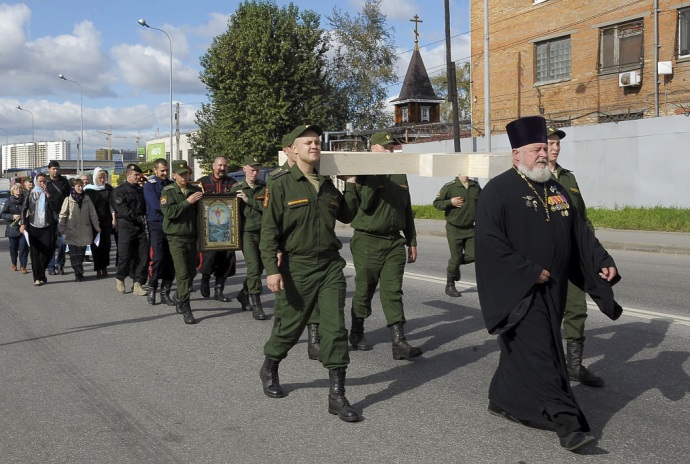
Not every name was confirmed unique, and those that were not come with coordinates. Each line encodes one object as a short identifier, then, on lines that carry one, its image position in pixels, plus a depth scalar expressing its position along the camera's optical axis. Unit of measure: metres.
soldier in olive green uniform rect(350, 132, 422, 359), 6.99
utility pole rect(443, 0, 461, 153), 28.61
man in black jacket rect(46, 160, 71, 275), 13.53
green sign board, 81.04
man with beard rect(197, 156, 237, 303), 9.84
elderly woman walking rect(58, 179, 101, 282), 13.40
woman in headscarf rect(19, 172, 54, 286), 12.89
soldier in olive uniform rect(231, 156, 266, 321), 9.27
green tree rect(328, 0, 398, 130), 55.56
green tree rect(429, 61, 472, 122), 68.88
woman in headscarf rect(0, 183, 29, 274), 14.73
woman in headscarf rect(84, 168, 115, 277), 13.60
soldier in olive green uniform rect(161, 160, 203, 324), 9.27
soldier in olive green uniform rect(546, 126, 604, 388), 5.91
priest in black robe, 4.76
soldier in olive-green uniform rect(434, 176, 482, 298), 10.03
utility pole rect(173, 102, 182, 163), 57.47
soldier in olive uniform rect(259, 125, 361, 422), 5.58
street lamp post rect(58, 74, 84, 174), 69.98
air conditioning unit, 27.83
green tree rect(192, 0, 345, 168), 43.16
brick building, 27.31
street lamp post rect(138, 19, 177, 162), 43.84
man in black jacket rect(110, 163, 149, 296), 11.33
